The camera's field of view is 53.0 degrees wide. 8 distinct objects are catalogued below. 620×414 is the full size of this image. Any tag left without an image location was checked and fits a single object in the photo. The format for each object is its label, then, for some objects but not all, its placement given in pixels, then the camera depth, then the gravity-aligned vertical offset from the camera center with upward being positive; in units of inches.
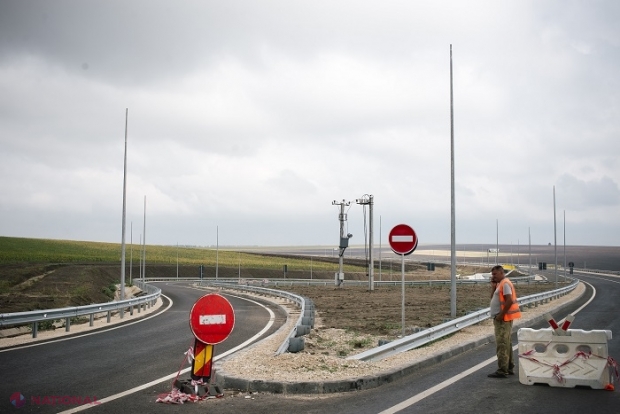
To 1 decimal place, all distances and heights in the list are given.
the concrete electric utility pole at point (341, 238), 2118.6 +22.2
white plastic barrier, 355.3 -66.3
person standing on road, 390.0 -47.4
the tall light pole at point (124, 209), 1095.0 +61.8
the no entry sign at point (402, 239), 518.0 +5.0
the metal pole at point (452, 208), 821.9 +51.9
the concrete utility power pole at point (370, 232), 1853.0 +37.8
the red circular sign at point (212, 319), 334.6 -41.2
